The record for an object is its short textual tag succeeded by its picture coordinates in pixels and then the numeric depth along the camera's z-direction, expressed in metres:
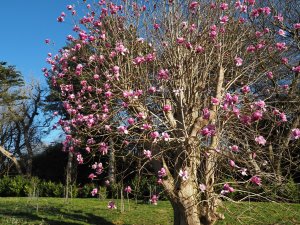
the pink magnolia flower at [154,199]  4.19
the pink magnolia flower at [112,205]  4.33
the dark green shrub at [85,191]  11.15
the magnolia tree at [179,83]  4.03
